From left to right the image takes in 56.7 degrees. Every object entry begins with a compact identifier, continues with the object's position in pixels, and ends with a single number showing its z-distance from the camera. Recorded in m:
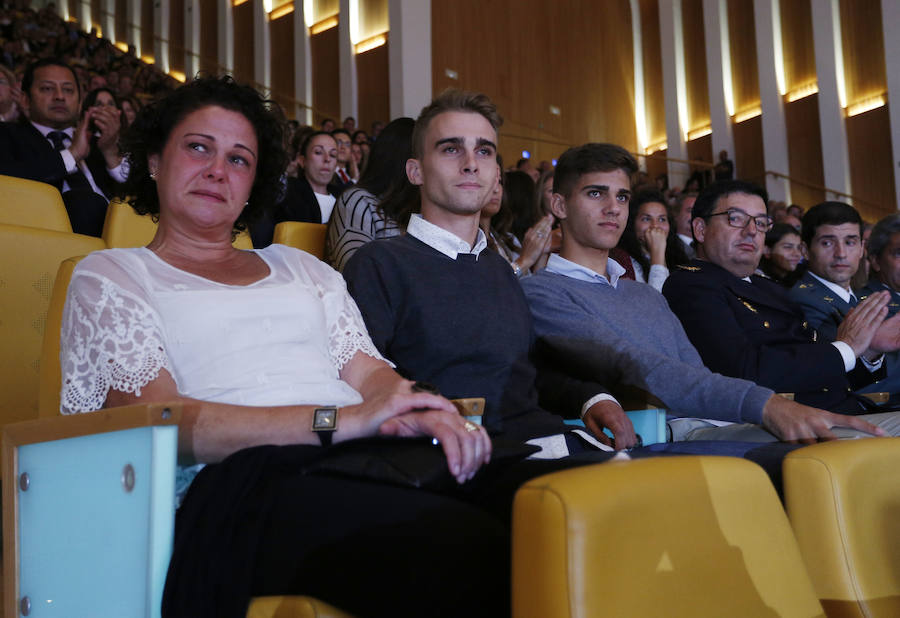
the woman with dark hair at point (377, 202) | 2.37
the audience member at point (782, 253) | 4.24
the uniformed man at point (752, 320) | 2.18
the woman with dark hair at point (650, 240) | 3.30
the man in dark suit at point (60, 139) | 3.08
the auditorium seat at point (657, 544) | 0.77
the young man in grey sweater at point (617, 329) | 1.70
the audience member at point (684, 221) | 4.62
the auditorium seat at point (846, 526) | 1.10
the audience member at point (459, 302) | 1.68
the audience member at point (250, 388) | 0.92
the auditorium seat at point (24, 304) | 1.64
